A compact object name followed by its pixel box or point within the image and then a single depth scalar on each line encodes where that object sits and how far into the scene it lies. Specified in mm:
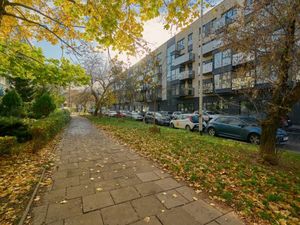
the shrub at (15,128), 7388
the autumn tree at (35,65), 6443
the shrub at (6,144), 5480
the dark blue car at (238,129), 9375
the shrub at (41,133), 6266
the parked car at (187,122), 14242
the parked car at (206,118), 15984
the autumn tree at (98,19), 4426
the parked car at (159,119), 19766
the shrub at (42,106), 14727
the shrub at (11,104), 13594
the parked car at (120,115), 32184
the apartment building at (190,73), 23641
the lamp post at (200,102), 11641
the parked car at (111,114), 34447
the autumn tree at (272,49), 4867
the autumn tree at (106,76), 21547
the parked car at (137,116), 26962
